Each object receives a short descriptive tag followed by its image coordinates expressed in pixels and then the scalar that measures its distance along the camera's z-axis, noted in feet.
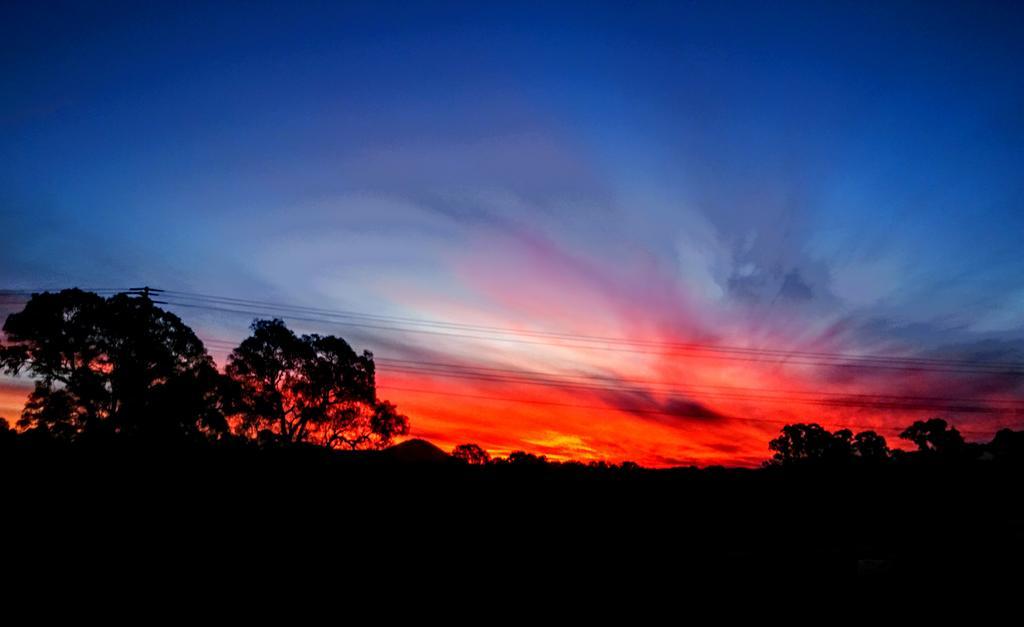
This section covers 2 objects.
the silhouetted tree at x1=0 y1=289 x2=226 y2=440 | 92.32
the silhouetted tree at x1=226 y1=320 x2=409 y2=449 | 110.42
